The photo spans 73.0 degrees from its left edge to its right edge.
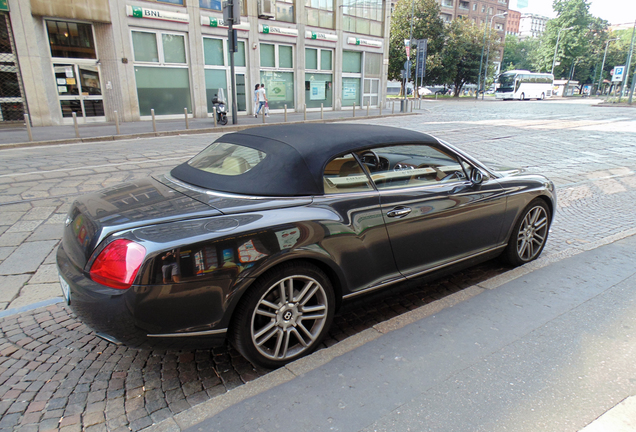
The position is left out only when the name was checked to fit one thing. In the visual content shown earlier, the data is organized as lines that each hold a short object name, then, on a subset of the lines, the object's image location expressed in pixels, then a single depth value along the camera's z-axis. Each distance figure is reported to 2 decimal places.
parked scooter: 17.95
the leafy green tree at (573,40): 70.75
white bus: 51.79
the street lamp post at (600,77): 70.75
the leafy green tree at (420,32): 49.47
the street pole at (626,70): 36.96
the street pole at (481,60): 51.88
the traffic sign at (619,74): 39.08
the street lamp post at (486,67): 52.92
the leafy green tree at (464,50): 51.62
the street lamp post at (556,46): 69.21
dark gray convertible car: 2.20
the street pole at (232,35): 15.95
